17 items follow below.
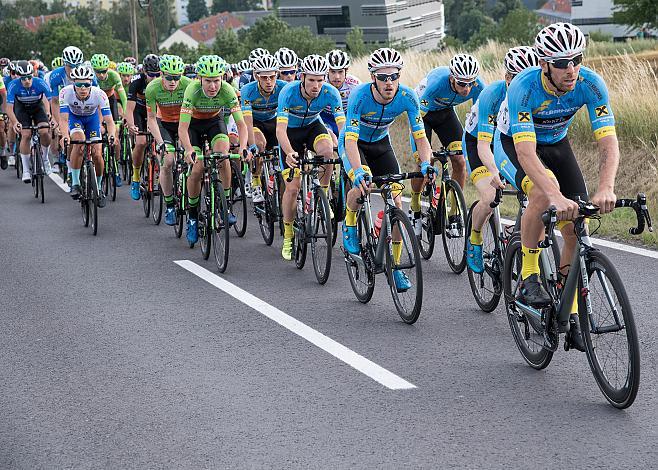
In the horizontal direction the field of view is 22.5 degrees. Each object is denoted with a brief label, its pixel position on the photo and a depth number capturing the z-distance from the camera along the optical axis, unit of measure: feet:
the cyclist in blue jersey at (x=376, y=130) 42.72
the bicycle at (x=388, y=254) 39.06
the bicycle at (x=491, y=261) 39.91
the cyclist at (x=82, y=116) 71.01
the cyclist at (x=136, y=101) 75.94
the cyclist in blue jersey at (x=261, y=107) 61.87
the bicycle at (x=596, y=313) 27.32
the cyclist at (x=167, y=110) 65.27
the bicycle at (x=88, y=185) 67.78
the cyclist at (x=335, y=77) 56.66
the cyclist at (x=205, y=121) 56.10
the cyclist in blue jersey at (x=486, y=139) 40.25
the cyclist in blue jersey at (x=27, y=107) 90.93
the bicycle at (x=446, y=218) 48.42
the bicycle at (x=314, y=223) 48.21
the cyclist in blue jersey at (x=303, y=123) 51.61
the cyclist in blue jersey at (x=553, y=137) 29.83
